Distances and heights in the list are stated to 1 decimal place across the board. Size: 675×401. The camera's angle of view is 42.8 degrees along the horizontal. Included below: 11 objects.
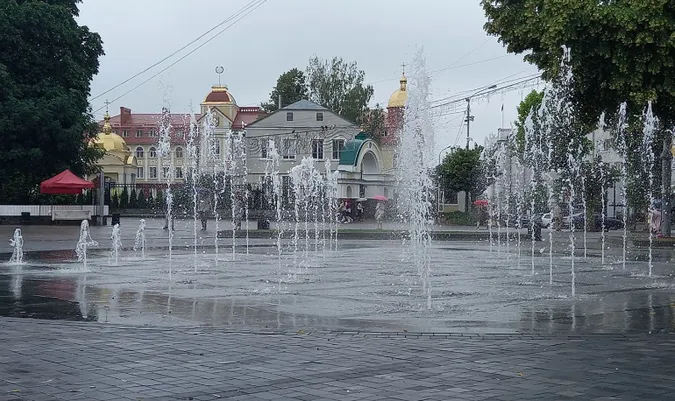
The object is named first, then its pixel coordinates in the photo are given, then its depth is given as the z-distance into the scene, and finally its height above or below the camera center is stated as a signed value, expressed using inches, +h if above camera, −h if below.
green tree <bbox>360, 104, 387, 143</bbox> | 3004.7 +312.0
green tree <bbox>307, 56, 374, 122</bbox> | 3073.3 +440.2
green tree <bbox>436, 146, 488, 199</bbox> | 2469.2 +116.3
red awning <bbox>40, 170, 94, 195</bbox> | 1640.0 +48.9
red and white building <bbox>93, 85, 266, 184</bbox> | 3179.1 +326.2
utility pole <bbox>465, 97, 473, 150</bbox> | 2610.7 +272.5
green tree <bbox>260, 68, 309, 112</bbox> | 3191.4 +456.2
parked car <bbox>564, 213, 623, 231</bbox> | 1918.1 -23.1
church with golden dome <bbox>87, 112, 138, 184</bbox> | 3225.9 +191.1
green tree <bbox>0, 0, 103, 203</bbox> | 1678.2 +233.4
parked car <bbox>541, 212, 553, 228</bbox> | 2091.2 -19.5
